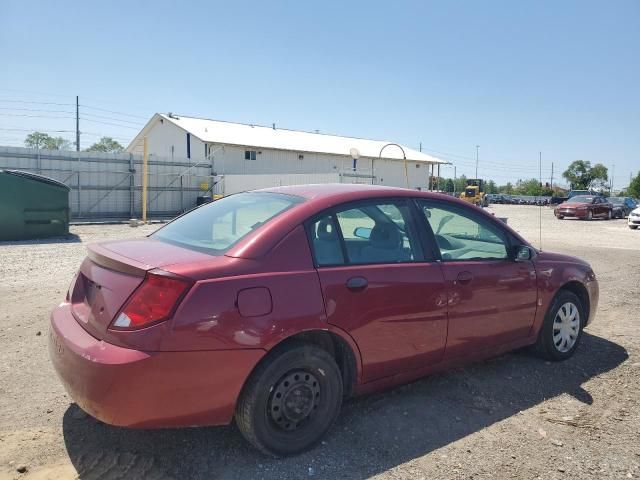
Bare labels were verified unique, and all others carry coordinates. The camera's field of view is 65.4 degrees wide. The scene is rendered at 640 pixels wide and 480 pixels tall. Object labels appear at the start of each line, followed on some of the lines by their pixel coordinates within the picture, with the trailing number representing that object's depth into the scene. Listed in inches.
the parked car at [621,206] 1353.3
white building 1181.7
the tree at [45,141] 2161.2
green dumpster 470.6
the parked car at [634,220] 943.0
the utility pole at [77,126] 1714.7
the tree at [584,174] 3324.3
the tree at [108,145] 2549.2
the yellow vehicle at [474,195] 1593.3
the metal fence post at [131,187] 903.5
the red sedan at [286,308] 100.0
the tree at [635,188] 2763.3
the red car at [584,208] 1212.5
